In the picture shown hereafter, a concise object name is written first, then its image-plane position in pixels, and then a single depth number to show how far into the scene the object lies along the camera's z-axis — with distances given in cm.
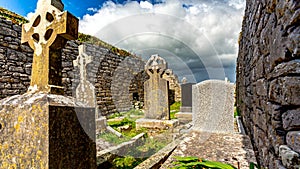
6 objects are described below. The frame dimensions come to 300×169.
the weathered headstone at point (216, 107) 365
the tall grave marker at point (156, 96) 653
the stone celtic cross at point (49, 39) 165
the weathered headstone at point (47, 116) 126
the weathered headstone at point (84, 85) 622
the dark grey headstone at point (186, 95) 979
